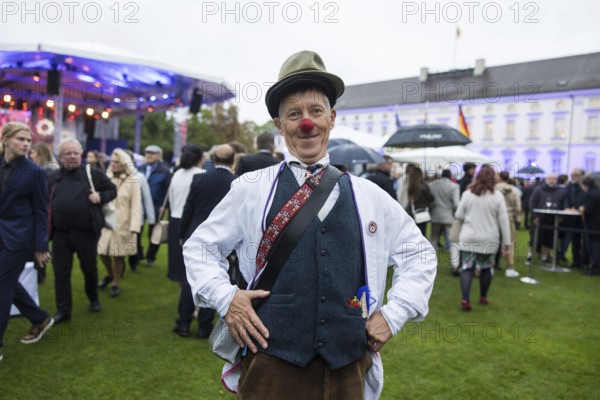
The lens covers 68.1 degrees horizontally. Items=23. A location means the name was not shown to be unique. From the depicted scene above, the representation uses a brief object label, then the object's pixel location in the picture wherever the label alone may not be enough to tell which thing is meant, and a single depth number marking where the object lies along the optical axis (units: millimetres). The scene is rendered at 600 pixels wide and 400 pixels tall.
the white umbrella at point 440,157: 11633
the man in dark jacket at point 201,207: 4328
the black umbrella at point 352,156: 9039
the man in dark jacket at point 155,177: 7457
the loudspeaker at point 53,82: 9984
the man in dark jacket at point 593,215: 8328
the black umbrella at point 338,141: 11086
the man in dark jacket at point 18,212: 3592
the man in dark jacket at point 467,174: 9500
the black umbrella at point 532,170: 14513
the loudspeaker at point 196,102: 12617
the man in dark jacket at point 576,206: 8961
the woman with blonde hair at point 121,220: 5680
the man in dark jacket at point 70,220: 4629
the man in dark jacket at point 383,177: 6820
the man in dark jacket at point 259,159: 4754
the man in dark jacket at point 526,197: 15078
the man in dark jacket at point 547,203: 9195
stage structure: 9594
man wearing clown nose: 1532
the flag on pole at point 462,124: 14172
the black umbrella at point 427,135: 8219
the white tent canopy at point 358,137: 11648
